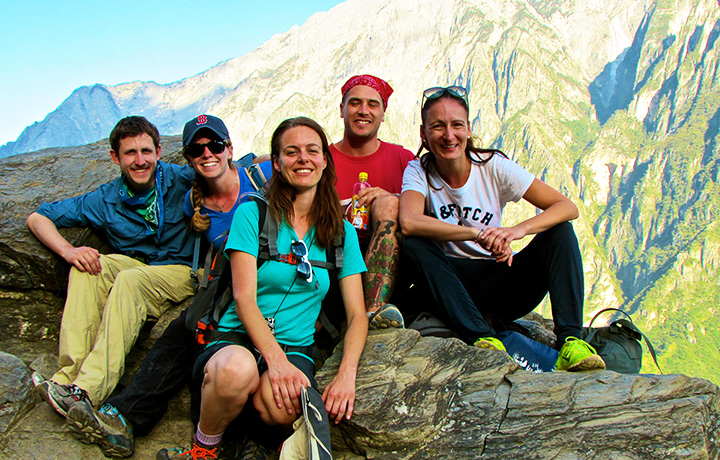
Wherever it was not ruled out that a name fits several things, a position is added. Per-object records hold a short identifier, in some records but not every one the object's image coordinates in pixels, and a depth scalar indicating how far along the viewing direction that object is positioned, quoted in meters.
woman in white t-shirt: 5.39
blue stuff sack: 5.35
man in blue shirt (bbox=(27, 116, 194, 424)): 5.11
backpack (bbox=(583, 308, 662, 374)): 5.39
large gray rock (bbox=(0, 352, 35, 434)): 4.75
